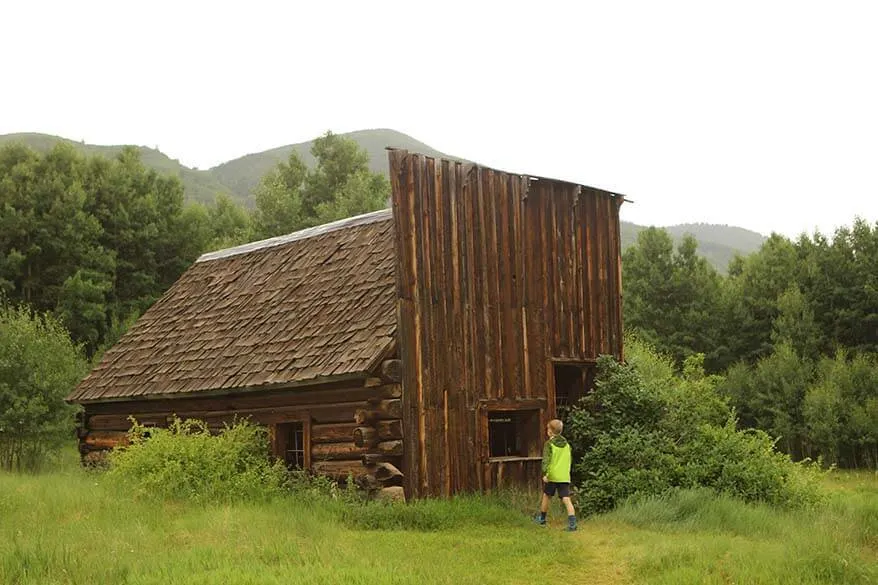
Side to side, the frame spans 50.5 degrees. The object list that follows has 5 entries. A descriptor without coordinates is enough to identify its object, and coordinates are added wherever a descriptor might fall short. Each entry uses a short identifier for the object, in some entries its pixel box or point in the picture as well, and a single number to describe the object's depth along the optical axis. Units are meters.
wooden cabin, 15.37
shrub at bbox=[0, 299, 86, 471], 24.61
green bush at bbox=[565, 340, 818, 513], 16.00
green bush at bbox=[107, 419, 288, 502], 14.96
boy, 14.30
